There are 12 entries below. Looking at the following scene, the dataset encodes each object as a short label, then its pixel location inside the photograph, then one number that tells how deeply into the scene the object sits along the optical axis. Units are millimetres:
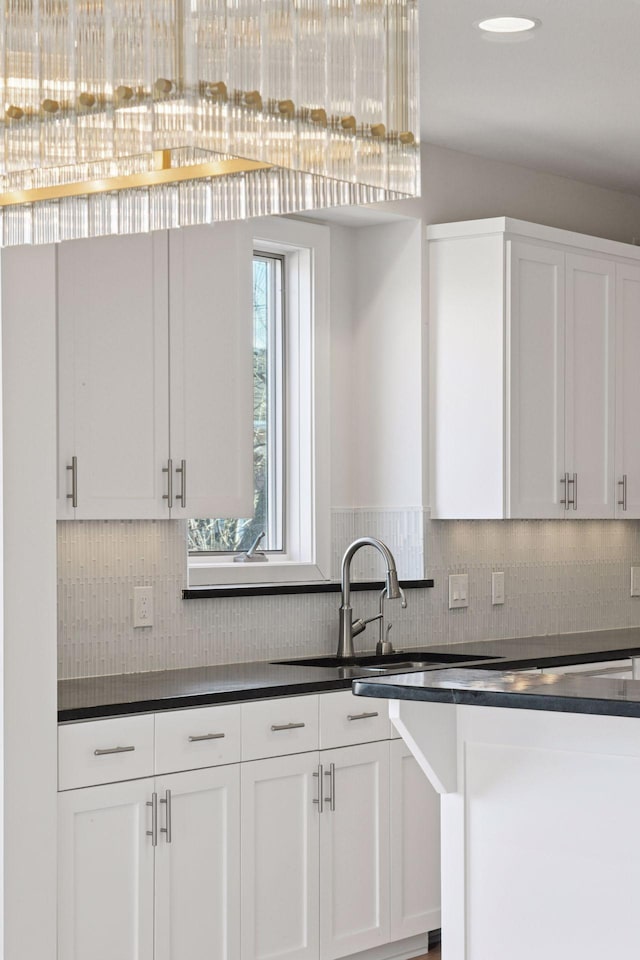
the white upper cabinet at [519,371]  4926
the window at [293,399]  4961
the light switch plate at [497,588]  5316
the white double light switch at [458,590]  5145
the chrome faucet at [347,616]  4633
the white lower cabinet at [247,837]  3383
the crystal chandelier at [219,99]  1562
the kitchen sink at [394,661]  4598
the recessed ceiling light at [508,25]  3760
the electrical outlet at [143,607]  4121
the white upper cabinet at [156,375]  3775
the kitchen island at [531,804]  2488
